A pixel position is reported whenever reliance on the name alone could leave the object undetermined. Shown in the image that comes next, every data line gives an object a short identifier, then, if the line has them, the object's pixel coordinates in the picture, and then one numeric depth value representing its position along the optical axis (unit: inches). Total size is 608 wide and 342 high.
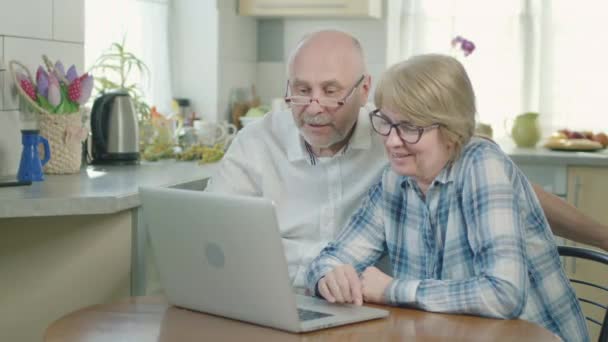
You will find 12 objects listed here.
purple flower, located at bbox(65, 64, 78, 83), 104.4
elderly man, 78.7
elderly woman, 62.4
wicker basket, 102.3
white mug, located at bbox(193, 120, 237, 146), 141.6
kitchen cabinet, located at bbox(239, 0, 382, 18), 169.3
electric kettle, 114.3
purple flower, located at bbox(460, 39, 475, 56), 165.2
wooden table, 56.1
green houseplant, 127.9
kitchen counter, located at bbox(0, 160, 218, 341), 84.3
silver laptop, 55.2
